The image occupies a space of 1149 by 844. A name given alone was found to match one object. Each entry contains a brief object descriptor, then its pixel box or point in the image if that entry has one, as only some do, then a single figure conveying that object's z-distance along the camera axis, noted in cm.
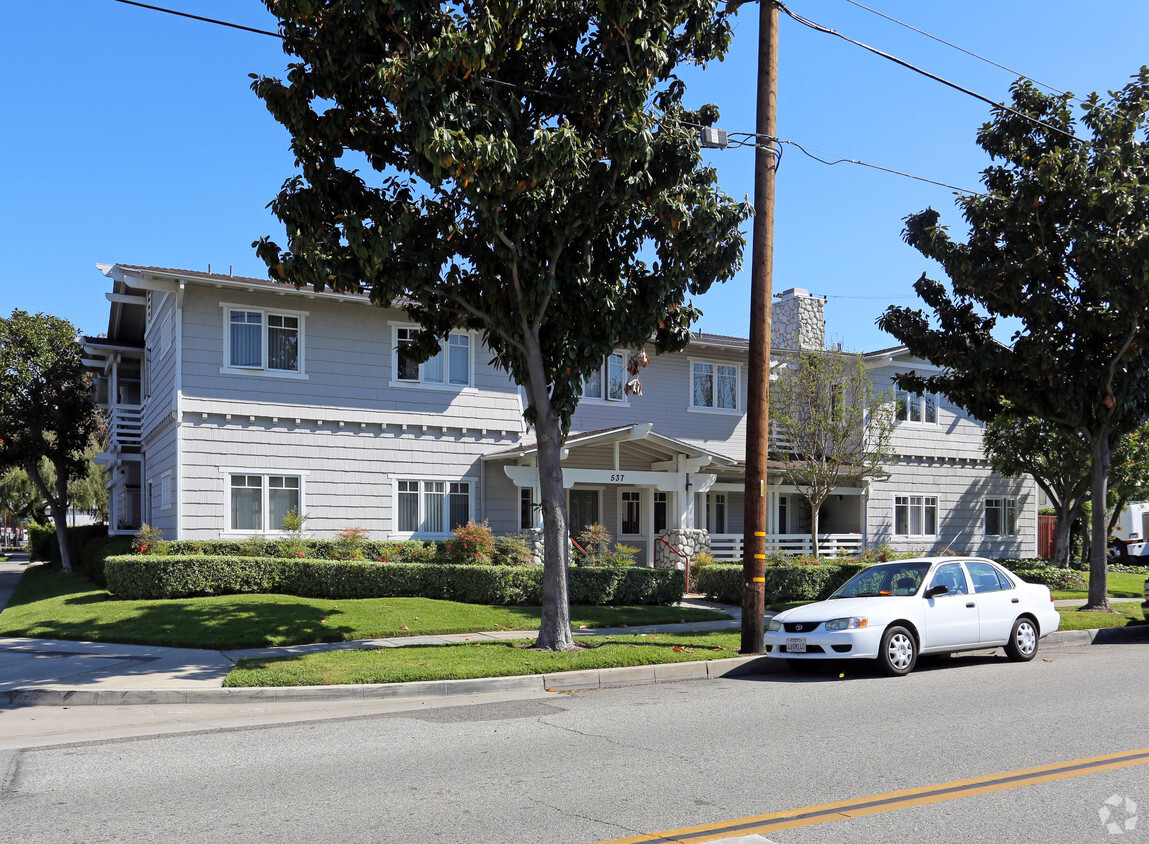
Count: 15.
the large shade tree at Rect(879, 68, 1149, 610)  1648
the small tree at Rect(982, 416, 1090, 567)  2853
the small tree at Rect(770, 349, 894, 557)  2350
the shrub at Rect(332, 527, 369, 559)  2017
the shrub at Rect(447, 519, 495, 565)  1988
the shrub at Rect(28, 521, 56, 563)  3438
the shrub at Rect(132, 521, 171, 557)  1870
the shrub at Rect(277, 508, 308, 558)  1970
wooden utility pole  1284
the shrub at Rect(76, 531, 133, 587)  2177
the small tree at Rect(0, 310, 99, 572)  2583
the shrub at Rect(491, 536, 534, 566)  2019
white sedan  1141
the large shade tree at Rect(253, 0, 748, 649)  1100
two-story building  2028
